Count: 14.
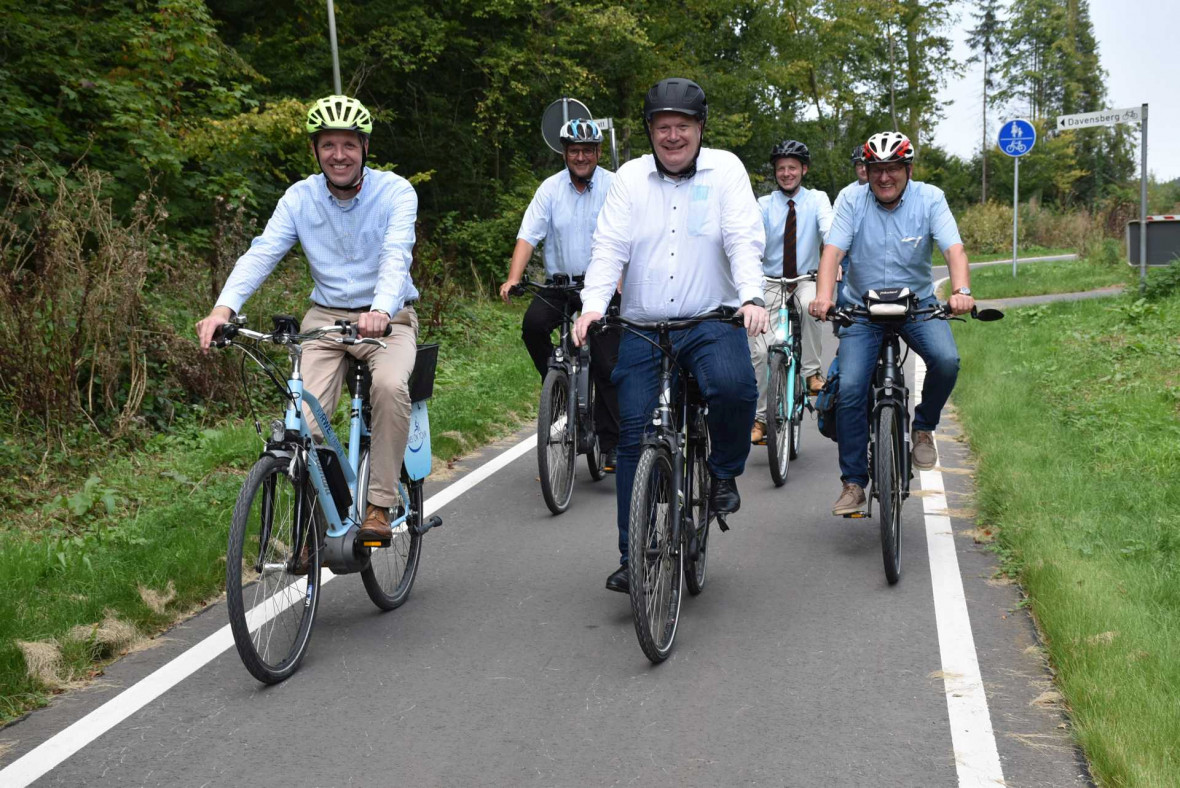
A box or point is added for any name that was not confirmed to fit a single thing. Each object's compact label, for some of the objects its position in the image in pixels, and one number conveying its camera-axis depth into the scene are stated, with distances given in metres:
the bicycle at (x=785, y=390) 8.09
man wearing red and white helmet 6.26
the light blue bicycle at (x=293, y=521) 4.41
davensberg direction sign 16.33
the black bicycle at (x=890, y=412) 5.69
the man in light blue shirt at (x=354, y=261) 5.11
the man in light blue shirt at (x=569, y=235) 7.73
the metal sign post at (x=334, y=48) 18.41
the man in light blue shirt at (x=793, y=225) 9.15
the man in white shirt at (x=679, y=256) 5.02
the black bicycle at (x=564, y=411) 7.30
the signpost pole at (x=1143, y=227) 16.31
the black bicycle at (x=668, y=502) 4.50
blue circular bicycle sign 23.86
